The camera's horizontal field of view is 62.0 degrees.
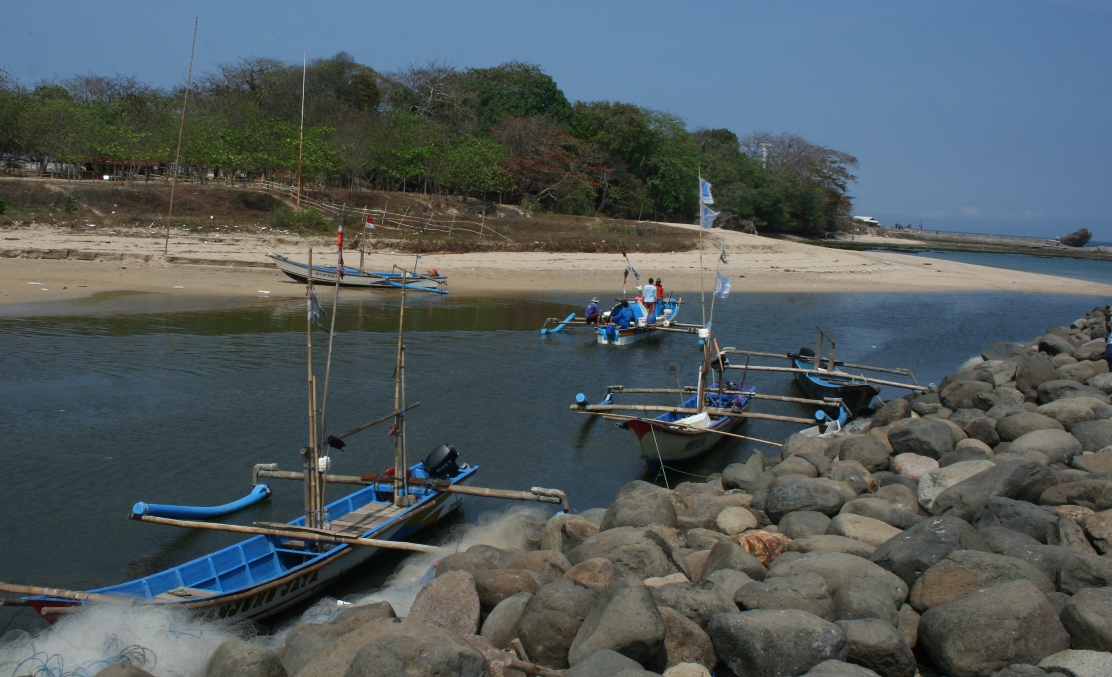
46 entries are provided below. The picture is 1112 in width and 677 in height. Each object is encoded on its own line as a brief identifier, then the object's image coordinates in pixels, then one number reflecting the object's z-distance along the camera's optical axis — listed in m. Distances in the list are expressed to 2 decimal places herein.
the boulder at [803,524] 10.77
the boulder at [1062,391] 15.84
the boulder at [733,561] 9.32
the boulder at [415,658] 6.67
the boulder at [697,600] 7.97
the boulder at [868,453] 13.94
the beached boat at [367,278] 36.06
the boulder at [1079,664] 6.80
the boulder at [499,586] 8.77
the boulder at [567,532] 11.36
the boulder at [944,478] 11.57
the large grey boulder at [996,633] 7.30
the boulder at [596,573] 8.52
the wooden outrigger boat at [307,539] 10.04
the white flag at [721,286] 19.64
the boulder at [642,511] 11.62
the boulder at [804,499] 11.66
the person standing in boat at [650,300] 32.19
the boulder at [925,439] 13.94
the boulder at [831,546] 9.77
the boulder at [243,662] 7.38
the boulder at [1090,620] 7.25
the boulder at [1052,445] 12.69
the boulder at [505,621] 8.16
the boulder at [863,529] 10.23
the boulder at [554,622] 7.79
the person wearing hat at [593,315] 31.53
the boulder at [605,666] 6.94
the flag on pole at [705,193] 18.61
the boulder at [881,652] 7.32
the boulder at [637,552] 9.25
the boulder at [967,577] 8.16
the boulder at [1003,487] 10.64
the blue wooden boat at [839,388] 21.22
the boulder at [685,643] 7.56
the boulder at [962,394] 17.34
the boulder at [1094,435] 12.91
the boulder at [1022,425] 13.86
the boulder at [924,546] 8.83
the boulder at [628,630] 7.23
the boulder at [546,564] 9.73
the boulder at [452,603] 8.41
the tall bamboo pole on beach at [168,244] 37.33
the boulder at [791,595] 8.03
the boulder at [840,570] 8.46
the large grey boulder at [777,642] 7.13
